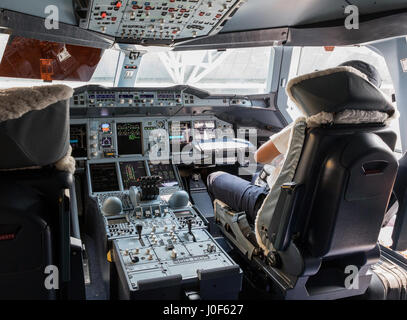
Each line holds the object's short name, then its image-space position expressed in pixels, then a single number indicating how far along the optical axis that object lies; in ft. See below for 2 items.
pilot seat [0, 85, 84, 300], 3.94
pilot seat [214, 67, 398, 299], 4.97
